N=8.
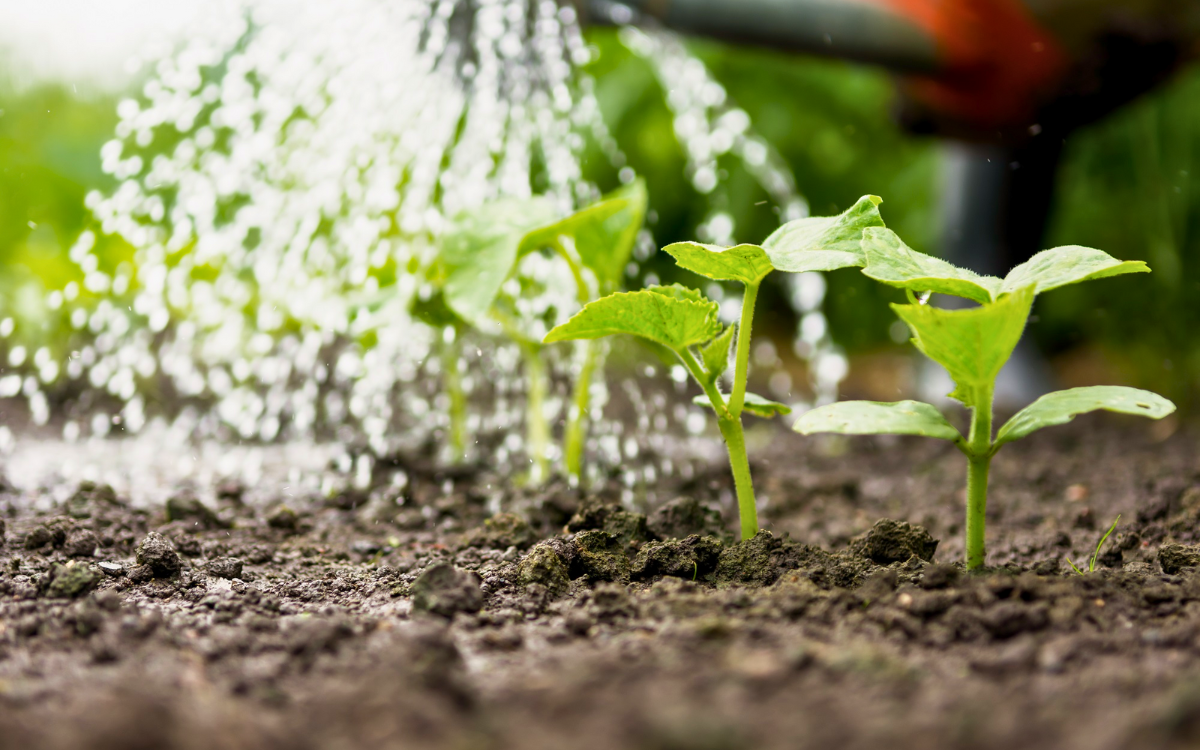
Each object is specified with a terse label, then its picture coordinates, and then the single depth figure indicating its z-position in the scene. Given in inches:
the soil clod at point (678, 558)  21.2
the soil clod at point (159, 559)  21.5
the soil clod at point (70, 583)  20.6
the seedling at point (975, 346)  19.6
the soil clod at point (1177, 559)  20.9
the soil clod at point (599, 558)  21.3
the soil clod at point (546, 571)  21.0
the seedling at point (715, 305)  20.4
